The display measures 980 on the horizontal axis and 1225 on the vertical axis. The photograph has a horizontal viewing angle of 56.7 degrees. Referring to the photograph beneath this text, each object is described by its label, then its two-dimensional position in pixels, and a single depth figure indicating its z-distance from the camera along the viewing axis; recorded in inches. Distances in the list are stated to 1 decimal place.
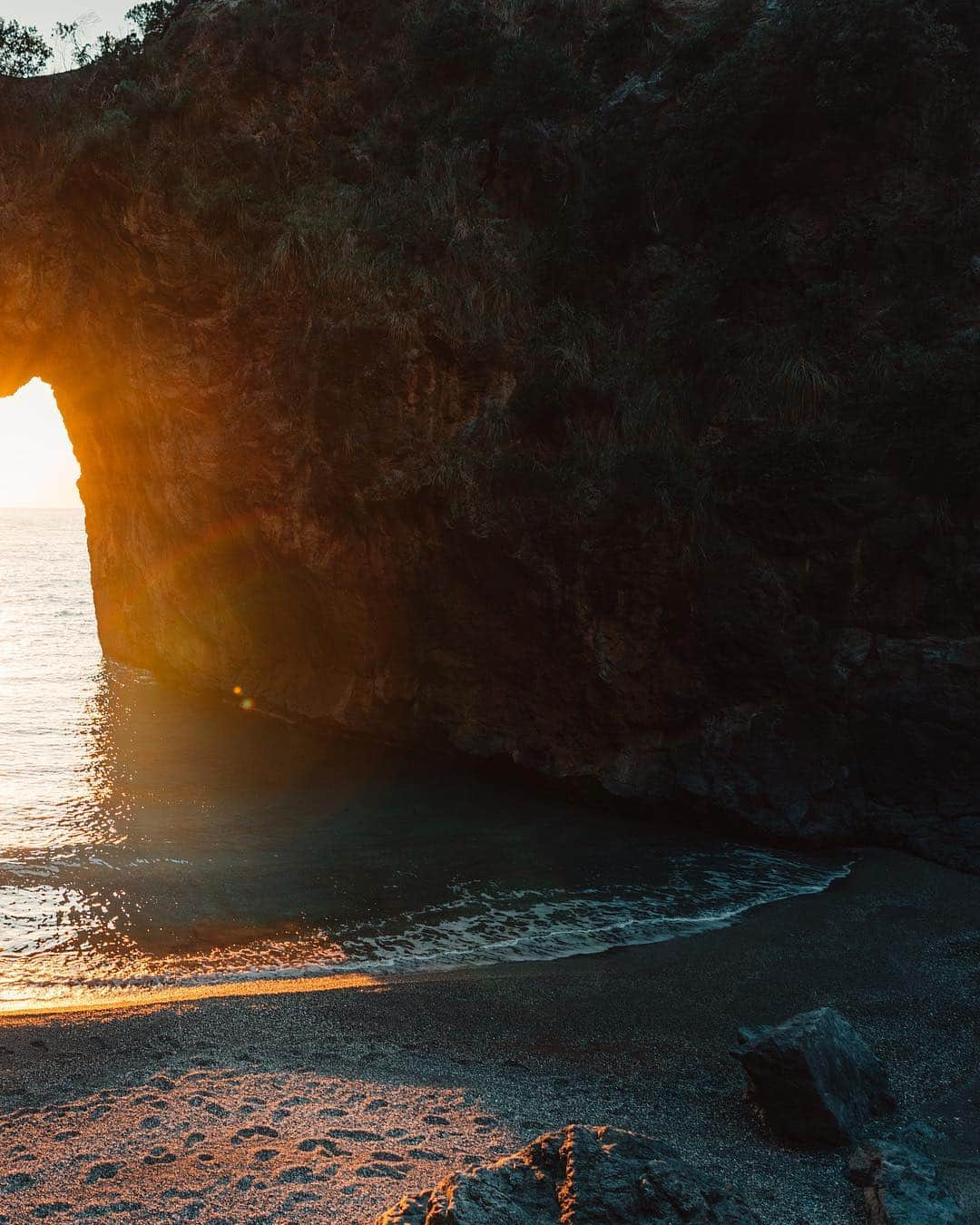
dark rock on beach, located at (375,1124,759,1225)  125.7
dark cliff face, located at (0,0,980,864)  365.4
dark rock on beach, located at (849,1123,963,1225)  139.9
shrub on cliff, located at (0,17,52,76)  581.0
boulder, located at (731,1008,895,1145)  165.8
